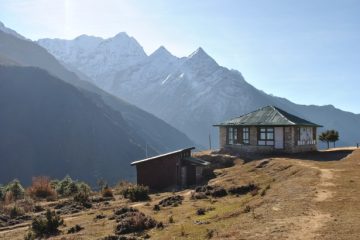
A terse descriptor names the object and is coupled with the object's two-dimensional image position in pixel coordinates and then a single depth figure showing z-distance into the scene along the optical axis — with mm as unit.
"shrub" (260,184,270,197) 26344
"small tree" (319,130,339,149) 62994
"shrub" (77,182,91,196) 44519
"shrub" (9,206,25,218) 31769
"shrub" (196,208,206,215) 23848
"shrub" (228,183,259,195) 31000
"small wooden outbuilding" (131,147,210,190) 43094
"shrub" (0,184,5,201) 43453
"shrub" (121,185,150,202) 34750
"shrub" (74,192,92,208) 34062
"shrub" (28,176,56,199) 42438
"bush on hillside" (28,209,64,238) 23219
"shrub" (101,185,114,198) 39500
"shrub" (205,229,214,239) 17284
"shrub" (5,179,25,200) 43219
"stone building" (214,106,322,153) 52094
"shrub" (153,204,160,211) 27981
